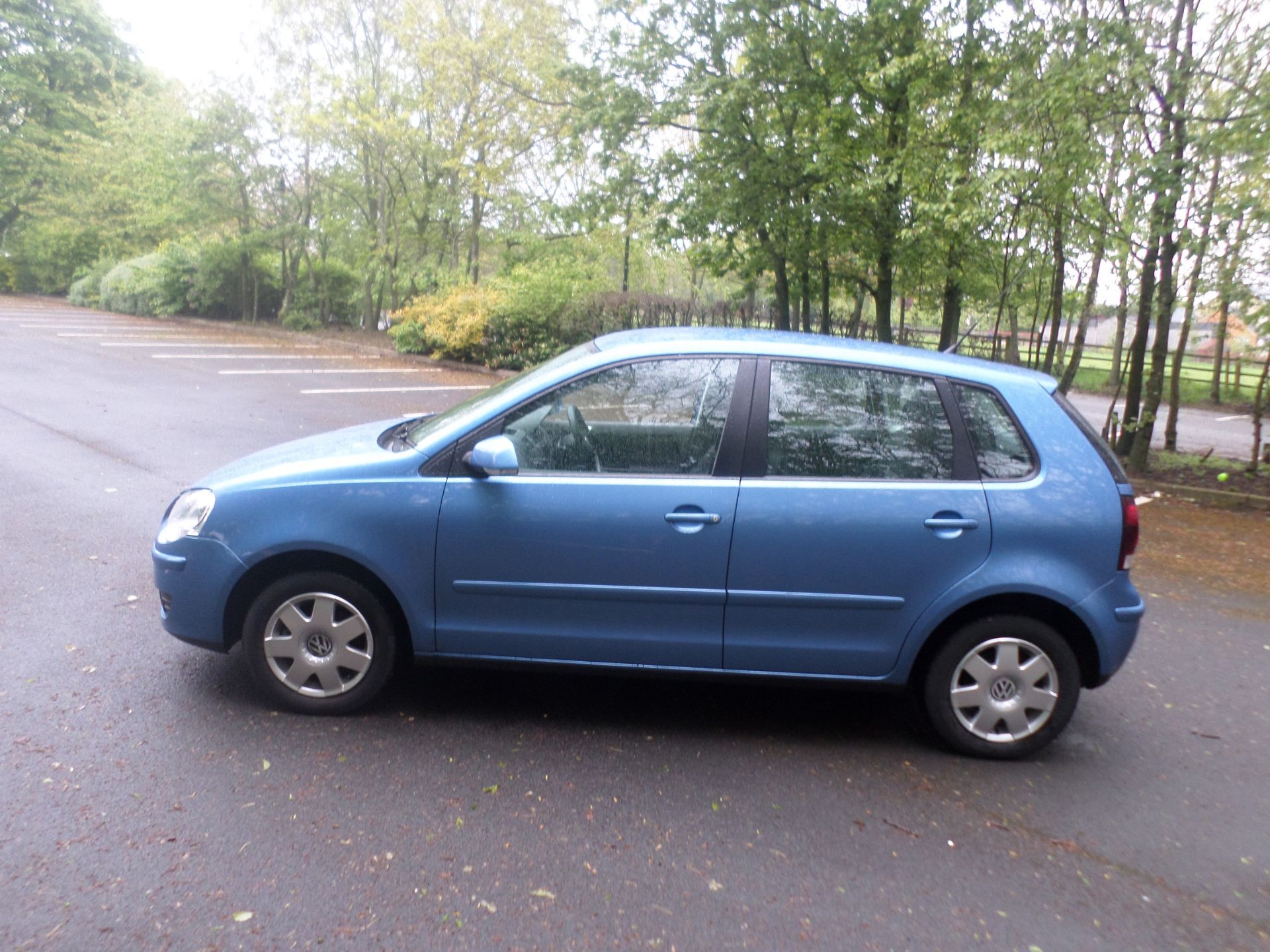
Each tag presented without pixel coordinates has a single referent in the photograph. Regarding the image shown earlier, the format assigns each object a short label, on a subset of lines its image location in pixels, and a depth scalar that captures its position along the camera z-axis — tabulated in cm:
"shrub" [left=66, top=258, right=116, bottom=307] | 3553
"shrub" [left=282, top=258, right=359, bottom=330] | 2767
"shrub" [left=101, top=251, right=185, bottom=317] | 3017
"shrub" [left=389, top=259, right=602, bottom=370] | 1936
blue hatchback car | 395
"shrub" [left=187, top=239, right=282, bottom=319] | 2888
